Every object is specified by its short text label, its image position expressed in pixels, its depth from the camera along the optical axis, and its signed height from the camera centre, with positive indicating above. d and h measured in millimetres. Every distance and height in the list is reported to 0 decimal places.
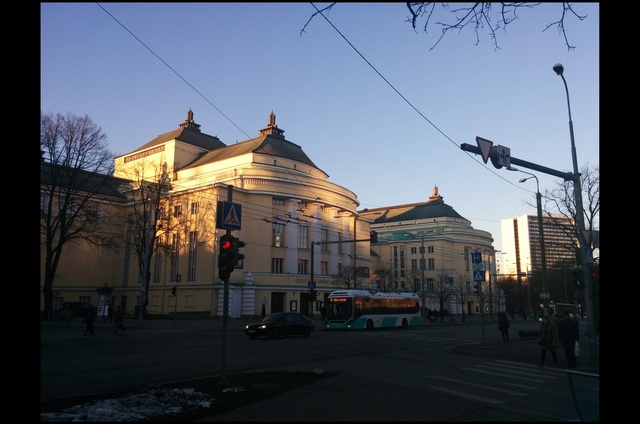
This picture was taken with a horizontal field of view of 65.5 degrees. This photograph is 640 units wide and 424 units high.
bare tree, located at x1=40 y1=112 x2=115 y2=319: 37031 +8735
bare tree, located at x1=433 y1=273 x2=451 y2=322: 70781 -655
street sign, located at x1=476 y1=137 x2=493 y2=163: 12992 +3586
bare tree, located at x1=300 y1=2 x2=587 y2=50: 6488 +3567
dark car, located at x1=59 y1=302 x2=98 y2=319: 50875 -2289
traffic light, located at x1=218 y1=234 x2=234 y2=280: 11469 +613
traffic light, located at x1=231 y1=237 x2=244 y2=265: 11531 +754
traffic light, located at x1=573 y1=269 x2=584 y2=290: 17922 +192
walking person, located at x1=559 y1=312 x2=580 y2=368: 15445 -1670
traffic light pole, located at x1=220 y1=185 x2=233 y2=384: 10656 -910
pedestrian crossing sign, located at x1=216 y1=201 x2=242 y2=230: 11844 +1649
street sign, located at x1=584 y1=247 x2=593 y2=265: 17234 +980
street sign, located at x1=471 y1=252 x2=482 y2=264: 23816 +1261
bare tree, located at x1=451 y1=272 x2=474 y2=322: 76569 -484
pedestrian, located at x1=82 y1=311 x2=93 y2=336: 28538 -2103
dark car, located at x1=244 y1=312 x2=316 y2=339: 27297 -2318
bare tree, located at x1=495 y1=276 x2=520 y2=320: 87400 -1355
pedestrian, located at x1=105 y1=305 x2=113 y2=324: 44331 -2487
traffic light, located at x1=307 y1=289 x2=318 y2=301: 38750 -723
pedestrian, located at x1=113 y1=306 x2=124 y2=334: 29659 -2129
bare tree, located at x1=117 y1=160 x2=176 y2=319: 47406 +6992
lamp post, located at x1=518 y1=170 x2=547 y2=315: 28925 +2948
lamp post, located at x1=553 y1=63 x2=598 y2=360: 16984 +884
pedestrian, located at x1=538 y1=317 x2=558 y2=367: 15797 -1667
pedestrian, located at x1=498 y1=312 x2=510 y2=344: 25027 -2031
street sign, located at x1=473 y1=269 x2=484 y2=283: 23094 +439
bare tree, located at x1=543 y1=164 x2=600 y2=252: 34250 +5494
